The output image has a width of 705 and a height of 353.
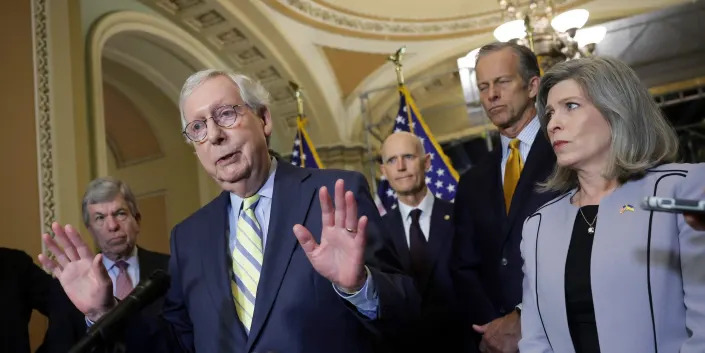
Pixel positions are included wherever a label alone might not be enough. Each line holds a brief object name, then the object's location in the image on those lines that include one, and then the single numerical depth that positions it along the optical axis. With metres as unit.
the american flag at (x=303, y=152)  7.03
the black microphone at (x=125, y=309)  1.08
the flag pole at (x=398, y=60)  5.68
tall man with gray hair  2.00
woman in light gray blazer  1.29
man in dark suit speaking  1.31
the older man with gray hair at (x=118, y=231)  2.62
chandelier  5.71
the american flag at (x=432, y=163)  5.28
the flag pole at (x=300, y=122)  6.57
